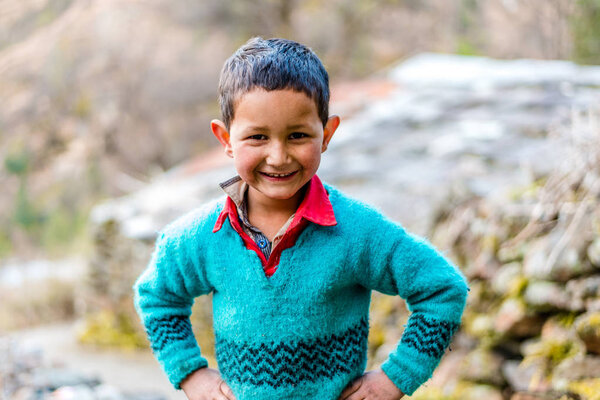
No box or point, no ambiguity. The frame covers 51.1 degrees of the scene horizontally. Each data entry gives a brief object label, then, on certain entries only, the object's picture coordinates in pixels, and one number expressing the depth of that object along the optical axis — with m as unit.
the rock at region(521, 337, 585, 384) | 2.42
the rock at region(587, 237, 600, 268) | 2.41
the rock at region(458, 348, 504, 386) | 2.75
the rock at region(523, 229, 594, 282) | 2.49
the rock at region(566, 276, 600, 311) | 2.40
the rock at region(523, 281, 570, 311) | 2.53
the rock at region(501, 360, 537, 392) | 2.55
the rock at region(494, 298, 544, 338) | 2.67
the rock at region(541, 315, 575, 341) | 2.48
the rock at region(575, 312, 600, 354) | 2.20
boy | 1.38
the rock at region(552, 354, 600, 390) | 2.24
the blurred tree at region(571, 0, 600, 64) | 5.01
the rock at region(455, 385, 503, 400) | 2.71
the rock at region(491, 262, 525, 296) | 2.79
